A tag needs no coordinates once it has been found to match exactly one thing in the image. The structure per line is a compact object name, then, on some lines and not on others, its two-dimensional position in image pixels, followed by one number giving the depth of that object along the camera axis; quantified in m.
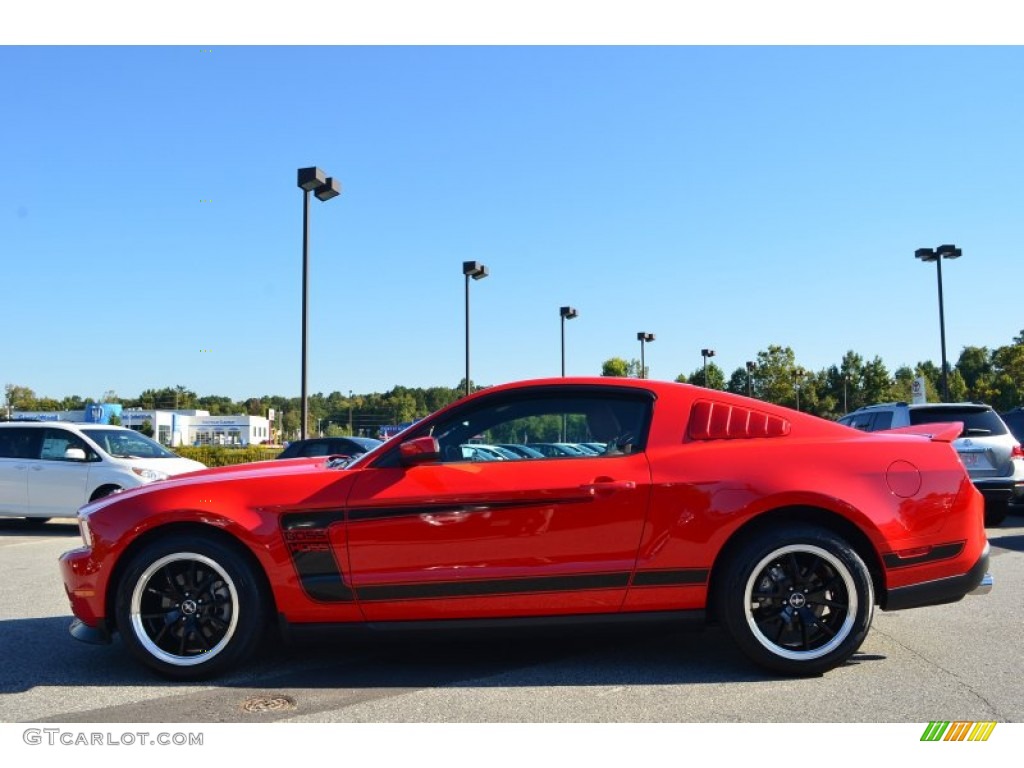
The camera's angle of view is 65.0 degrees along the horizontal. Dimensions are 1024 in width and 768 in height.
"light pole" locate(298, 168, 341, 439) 15.02
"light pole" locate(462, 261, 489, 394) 24.69
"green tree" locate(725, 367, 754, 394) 73.55
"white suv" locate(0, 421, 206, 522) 10.83
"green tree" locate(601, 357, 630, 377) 56.44
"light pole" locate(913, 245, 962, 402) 25.84
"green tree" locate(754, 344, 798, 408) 59.62
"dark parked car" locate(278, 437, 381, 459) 13.77
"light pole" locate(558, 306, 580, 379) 31.19
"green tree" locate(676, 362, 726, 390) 61.86
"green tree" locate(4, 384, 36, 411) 118.12
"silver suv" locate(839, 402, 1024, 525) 9.73
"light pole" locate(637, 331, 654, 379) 38.28
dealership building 93.94
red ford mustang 4.01
